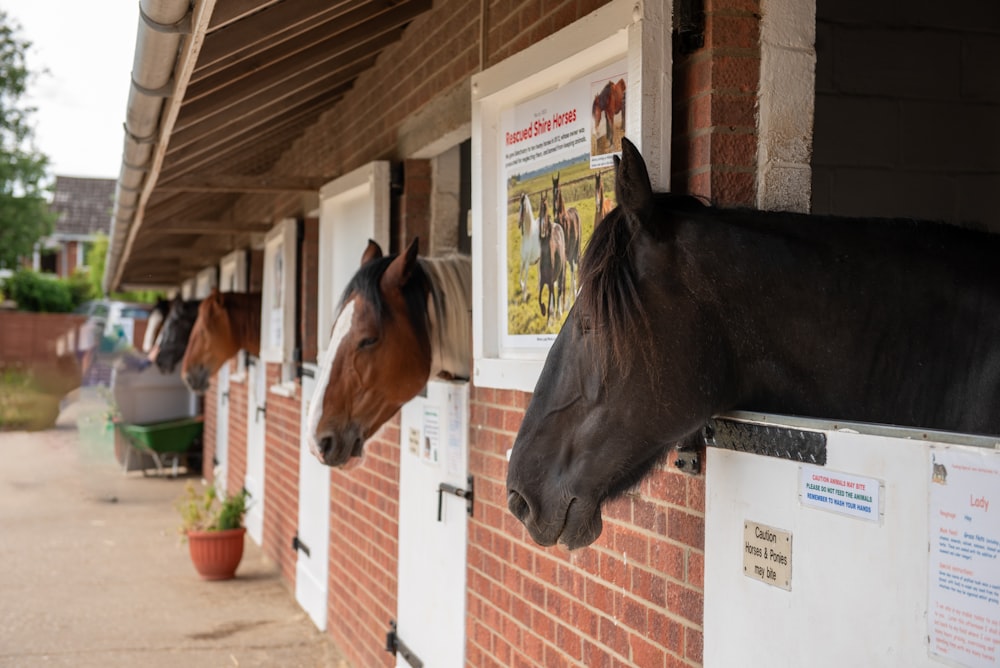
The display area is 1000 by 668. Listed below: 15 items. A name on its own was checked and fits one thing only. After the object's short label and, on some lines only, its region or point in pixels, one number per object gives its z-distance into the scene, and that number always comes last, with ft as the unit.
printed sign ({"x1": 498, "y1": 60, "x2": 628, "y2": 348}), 8.97
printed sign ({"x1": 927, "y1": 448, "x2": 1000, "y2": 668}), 4.44
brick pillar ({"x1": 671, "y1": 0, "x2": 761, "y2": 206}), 7.60
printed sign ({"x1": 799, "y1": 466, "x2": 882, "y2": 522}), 5.28
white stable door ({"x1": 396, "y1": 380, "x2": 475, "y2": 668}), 13.56
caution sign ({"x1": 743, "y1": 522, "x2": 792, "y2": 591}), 6.06
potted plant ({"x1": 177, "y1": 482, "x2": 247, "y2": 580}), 27.20
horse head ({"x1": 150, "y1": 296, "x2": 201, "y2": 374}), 37.63
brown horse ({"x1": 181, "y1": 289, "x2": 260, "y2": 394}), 30.40
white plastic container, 52.60
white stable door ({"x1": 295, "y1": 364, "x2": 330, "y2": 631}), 21.91
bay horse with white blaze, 13.29
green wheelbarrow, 49.84
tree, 101.60
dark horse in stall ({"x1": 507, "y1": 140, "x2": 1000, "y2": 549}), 6.46
